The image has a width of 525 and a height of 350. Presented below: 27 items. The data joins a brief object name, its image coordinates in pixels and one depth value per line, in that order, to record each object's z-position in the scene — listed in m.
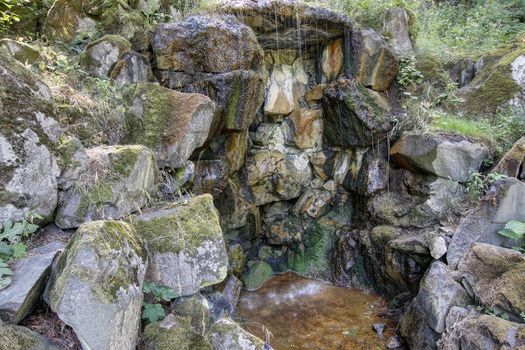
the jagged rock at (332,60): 7.45
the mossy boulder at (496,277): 3.84
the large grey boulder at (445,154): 5.80
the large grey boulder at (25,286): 2.09
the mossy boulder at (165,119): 4.39
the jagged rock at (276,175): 7.52
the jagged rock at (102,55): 5.11
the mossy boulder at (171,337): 2.47
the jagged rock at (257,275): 7.05
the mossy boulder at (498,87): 6.45
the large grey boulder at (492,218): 4.79
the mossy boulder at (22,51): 4.39
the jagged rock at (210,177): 5.99
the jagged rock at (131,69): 5.10
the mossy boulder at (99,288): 2.04
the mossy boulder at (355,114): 6.73
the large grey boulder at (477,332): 3.47
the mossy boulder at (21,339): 1.96
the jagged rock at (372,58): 7.24
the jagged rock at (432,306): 4.34
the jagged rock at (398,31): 7.82
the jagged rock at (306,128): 7.64
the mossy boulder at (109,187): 3.01
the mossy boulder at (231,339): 2.70
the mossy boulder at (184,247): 2.88
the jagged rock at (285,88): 7.66
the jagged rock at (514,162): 5.18
